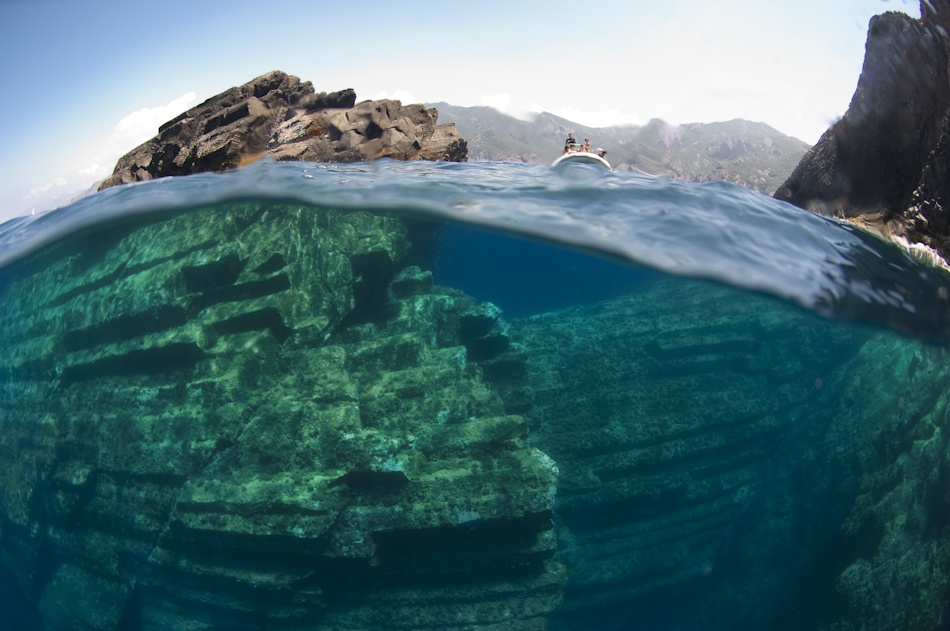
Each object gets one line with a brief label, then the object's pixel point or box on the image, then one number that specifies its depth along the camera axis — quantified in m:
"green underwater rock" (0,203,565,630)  6.59
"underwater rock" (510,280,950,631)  7.73
